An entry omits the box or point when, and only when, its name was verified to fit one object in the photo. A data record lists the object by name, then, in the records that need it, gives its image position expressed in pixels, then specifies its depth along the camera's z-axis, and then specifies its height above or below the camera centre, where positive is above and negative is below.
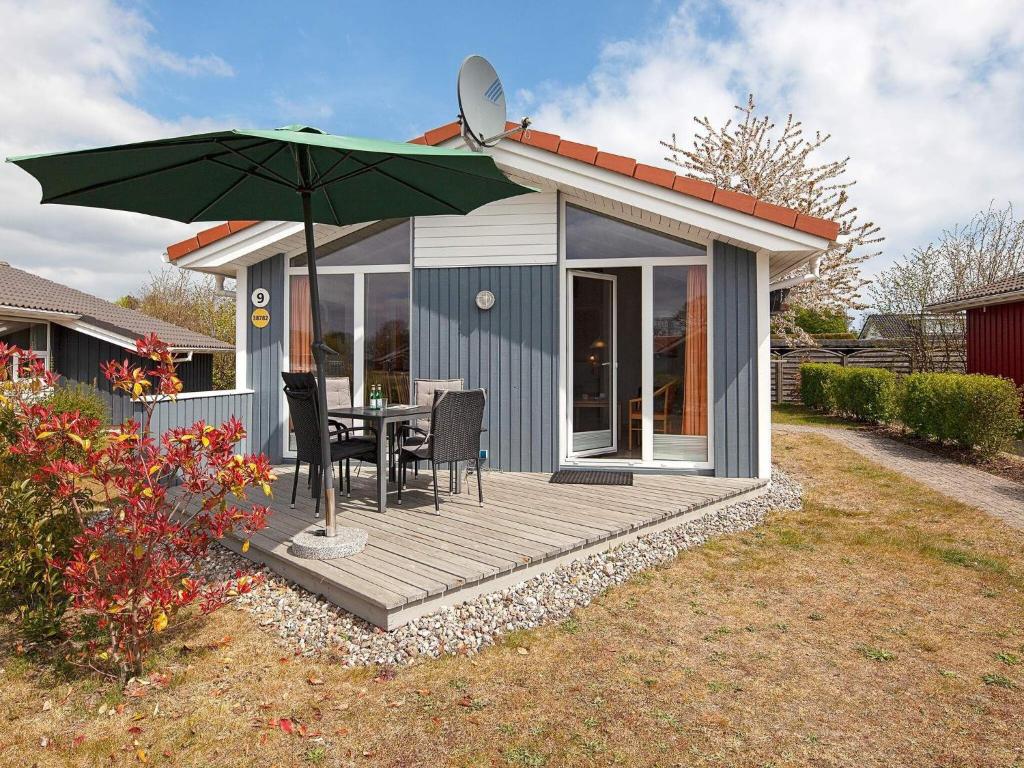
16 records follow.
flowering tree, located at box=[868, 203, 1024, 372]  13.30 +2.74
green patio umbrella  2.65 +1.19
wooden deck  2.96 -0.97
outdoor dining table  4.31 -0.24
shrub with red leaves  2.33 -0.54
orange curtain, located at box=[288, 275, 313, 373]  6.53 +0.66
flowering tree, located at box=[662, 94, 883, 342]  15.75 +5.71
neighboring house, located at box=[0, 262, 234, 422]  11.97 +1.31
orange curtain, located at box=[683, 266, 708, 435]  5.63 +0.30
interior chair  5.79 -0.24
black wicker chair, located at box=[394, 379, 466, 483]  5.54 -0.04
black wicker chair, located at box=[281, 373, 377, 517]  4.15 -0.33
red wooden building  10.07 +1.07
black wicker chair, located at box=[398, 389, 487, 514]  4.21 -0.33
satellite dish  5.09 +2.58
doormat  5.41 -0.89
